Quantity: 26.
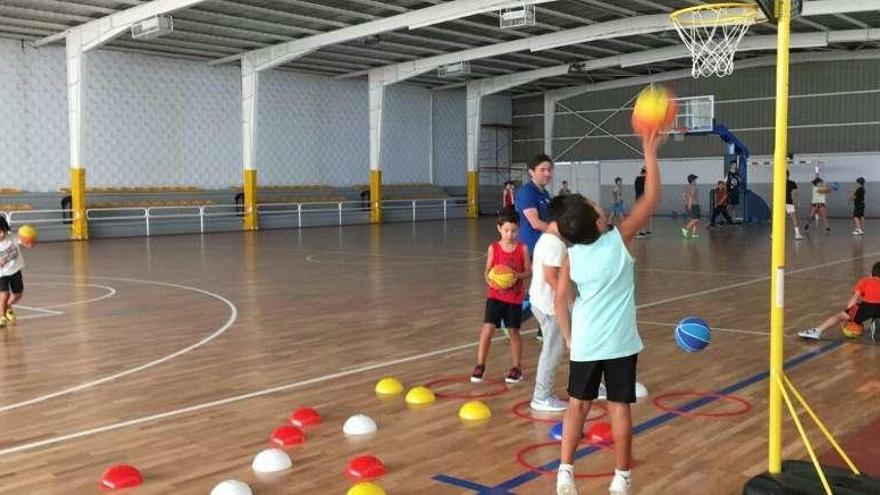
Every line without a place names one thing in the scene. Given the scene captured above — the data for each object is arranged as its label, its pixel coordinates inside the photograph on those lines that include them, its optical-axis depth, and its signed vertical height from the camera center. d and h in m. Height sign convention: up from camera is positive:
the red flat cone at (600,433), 5.63 -1.66
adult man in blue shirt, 6.88 -0.13
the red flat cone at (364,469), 5.00 -1.68
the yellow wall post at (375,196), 35.34 -0.55
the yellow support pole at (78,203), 26.61 -0.58
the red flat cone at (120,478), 4.85 -1.67
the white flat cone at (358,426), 5.95 -1.69
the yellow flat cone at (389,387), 7.03 -1.68
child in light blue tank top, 4.34 -0.71
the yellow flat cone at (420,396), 6.75 -1.68
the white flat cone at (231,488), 4.59 -1.63
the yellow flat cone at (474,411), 6.26 -1.68
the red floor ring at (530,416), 6.21 -1.72
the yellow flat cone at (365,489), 4.54 -1.63
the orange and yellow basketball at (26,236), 10.87 -0.65
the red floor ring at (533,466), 4.97 -1.71
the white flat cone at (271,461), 5.12 -1.67
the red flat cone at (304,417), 6.13 -1.68
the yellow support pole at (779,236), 4.43 -0.29
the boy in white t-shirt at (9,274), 10.34 -1.07
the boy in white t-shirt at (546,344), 6.34 -1.20
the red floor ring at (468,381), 6.96 -1.72
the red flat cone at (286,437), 5.66 -1.68
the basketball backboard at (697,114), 31.05 +2.56
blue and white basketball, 6.29 -1.14
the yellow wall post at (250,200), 30.94 -0.60
